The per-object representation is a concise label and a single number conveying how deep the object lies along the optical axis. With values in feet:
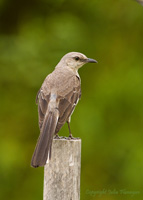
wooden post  30.14
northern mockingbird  30.63
